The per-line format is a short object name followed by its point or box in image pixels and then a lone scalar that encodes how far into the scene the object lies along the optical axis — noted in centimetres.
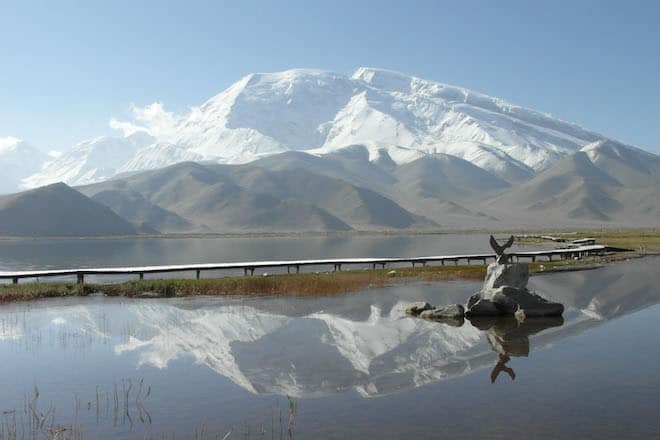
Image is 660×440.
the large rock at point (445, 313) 3234
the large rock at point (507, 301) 3259
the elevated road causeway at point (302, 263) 4959
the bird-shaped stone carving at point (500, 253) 3583
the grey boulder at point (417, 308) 3371
